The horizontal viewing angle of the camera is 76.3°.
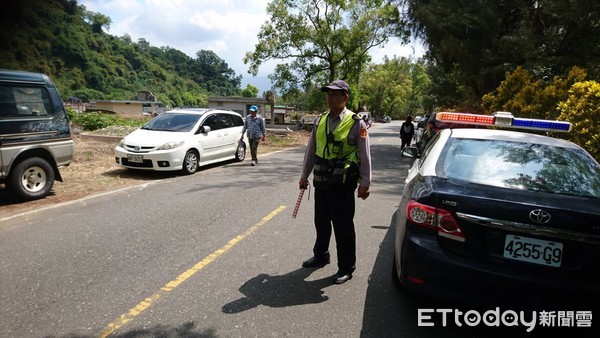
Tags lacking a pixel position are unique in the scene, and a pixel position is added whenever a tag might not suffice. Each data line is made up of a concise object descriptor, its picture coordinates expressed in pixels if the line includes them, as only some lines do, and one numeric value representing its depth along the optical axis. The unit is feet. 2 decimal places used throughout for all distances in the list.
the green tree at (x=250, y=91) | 387.55
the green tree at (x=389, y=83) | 226.99
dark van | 19.66
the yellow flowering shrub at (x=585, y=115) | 22.91
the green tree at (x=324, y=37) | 87.81
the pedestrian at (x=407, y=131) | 47.75
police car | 7.92
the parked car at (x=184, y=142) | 28.86
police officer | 11.55
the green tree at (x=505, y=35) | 38.92
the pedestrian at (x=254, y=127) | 35.32
